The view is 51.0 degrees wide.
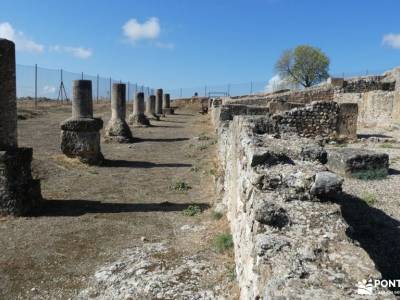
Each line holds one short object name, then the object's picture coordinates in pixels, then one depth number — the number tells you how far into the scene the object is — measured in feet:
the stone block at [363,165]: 30.12
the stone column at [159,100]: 119.65
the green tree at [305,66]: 213.87
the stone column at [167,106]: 133.26
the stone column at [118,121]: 59.98
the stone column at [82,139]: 41.91
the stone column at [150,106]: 108.37
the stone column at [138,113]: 84.48
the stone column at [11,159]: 24.79
